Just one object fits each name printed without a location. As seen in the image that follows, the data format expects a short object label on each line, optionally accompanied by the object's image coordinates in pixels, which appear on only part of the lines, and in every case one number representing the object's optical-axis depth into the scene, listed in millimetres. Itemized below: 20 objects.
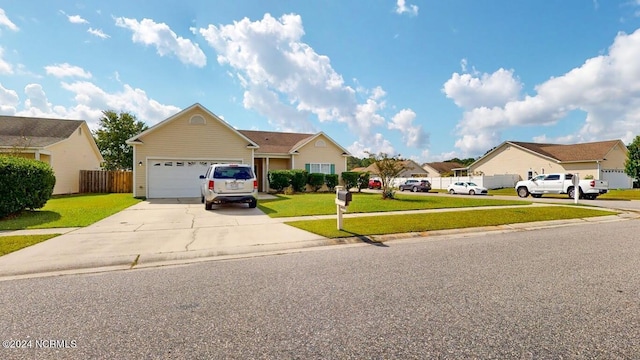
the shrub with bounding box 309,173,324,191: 22766
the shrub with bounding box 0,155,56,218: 9305
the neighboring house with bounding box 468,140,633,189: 31569
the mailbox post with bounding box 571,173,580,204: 15678
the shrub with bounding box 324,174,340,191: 23719
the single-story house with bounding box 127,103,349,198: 17359
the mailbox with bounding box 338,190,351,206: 7422
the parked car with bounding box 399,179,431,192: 32969
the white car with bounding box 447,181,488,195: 27864
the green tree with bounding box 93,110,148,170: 38094
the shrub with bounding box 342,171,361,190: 24891
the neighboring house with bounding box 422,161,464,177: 61081
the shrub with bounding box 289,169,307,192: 21391
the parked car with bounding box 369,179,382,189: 36312
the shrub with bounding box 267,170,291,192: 21219
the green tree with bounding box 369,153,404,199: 15812
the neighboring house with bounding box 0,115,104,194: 18406
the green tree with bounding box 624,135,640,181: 28812
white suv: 11570
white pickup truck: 19984
